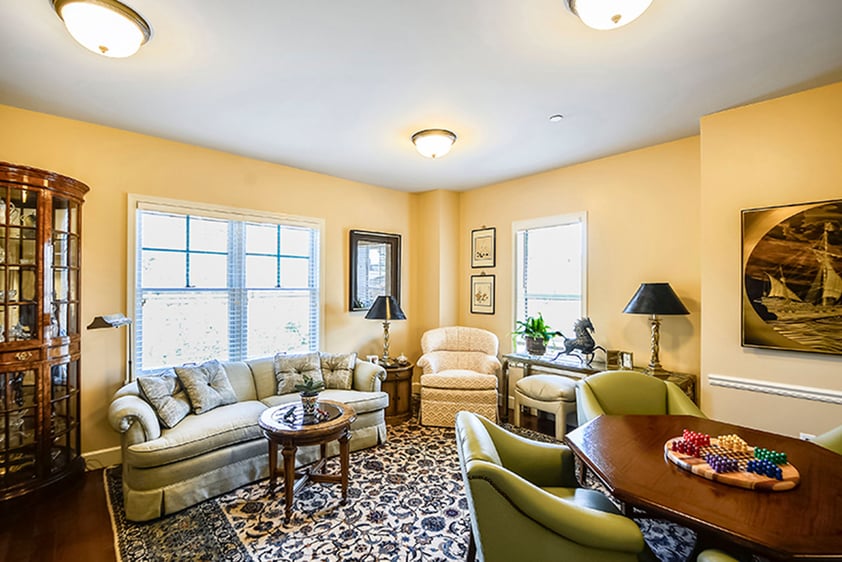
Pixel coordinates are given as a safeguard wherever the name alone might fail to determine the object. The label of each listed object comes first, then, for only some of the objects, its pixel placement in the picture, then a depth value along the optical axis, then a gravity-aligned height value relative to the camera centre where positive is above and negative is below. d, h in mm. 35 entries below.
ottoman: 3705 -1099
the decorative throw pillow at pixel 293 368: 3791 -876
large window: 3576 -46
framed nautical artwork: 2533 +38
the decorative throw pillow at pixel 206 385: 3187 -884
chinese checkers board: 1551 -767
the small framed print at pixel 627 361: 3650 -736
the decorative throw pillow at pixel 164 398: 2896 -894
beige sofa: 2561 -1221
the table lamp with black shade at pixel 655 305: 3297 -197
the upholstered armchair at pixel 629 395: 2742 -801
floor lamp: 2793 -302
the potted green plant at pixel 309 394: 2797 -811
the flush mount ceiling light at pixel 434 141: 3223 +1161
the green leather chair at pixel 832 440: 2059 -844
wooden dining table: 1235 -806
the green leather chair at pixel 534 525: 1429 -899
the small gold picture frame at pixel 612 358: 3826 -749
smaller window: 4383 +143
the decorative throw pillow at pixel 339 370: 4004 -924
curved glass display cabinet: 2646 -359
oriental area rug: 2264 -1564
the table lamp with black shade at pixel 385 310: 4586 -345
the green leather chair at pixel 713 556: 1298 -920
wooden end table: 4426 -1258
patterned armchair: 4168 -1037
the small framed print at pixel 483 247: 5191 +469
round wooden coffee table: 2582 -1008
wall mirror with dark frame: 4965 +187
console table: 3312 -851
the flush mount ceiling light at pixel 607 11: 1648 +1160
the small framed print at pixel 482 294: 5203 -169
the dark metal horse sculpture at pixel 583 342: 3939 -612
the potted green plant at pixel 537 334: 4340 -584
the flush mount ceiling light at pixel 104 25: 1819 +1227
